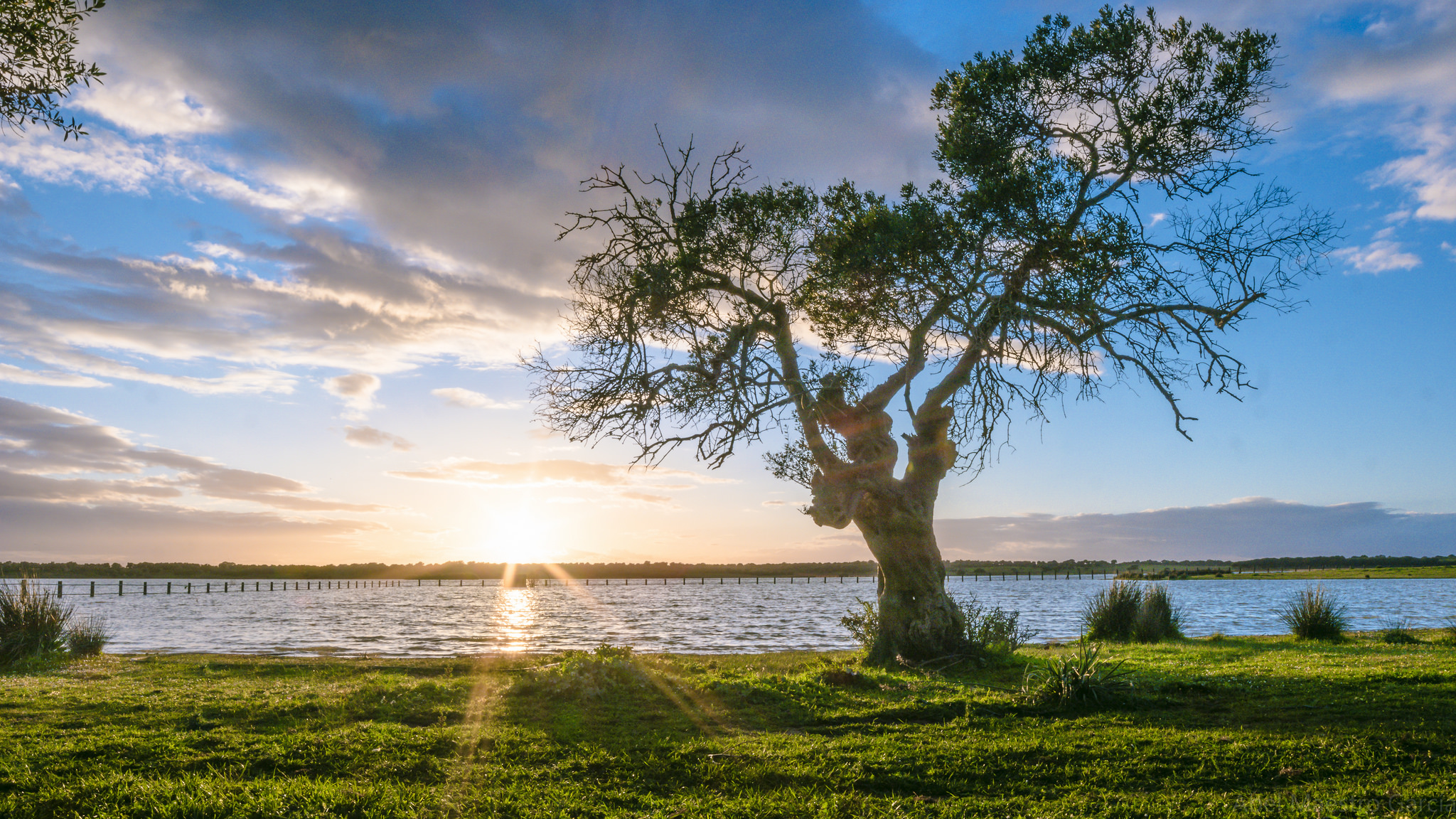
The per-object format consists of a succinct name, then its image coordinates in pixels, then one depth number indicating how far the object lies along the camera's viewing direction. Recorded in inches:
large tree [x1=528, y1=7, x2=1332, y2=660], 537.3
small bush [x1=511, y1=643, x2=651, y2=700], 432.1
